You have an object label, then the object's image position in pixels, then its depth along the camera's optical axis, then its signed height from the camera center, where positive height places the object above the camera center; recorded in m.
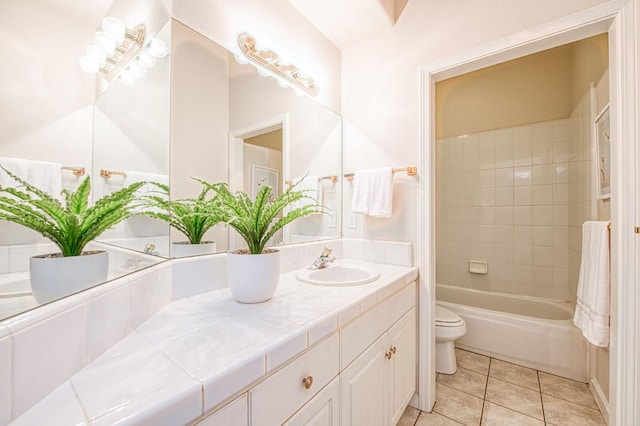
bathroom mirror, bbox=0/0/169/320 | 0.48 +0.25
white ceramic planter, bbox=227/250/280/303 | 0.88 -0.21
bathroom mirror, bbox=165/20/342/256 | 1.02 +0.43
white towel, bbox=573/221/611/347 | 1.23 -0.37
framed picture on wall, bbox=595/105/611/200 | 1.42 +0.35
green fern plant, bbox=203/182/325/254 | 0.91 +0.00
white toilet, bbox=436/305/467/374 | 1.82 -0.89
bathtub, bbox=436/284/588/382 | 1.75 -0.90
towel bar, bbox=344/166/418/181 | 1.51 +0.26
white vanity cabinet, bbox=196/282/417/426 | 0.60 -0.52
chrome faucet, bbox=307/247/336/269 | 1.46 -0.26
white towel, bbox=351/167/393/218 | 1.58 +0.14
